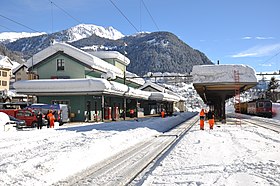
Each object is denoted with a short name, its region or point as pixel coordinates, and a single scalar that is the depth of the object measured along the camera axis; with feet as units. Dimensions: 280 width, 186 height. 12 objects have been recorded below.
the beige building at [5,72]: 266.36
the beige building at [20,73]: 165.52
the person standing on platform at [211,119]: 92.68
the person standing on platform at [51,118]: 96.17
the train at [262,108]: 200.36
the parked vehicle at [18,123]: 91.81
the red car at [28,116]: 103.76
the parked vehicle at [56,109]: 117.29
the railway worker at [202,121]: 92.70
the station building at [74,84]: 134.72
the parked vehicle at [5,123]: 81.63
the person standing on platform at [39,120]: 95.91
